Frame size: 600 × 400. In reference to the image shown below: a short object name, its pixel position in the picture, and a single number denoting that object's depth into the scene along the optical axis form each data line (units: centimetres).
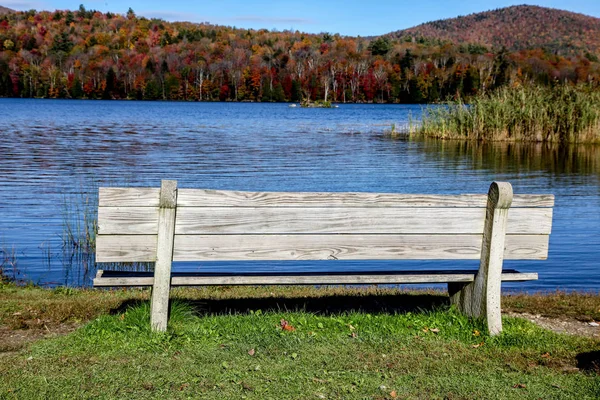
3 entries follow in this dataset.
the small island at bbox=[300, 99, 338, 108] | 8541
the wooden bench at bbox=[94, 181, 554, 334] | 434
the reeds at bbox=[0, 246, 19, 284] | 828
